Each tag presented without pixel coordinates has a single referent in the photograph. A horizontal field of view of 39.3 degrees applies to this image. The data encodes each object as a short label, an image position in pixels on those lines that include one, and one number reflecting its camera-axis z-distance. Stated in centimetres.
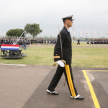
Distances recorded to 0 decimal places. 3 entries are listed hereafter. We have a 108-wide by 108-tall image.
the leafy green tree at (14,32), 9219
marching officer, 350
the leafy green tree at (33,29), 6506
